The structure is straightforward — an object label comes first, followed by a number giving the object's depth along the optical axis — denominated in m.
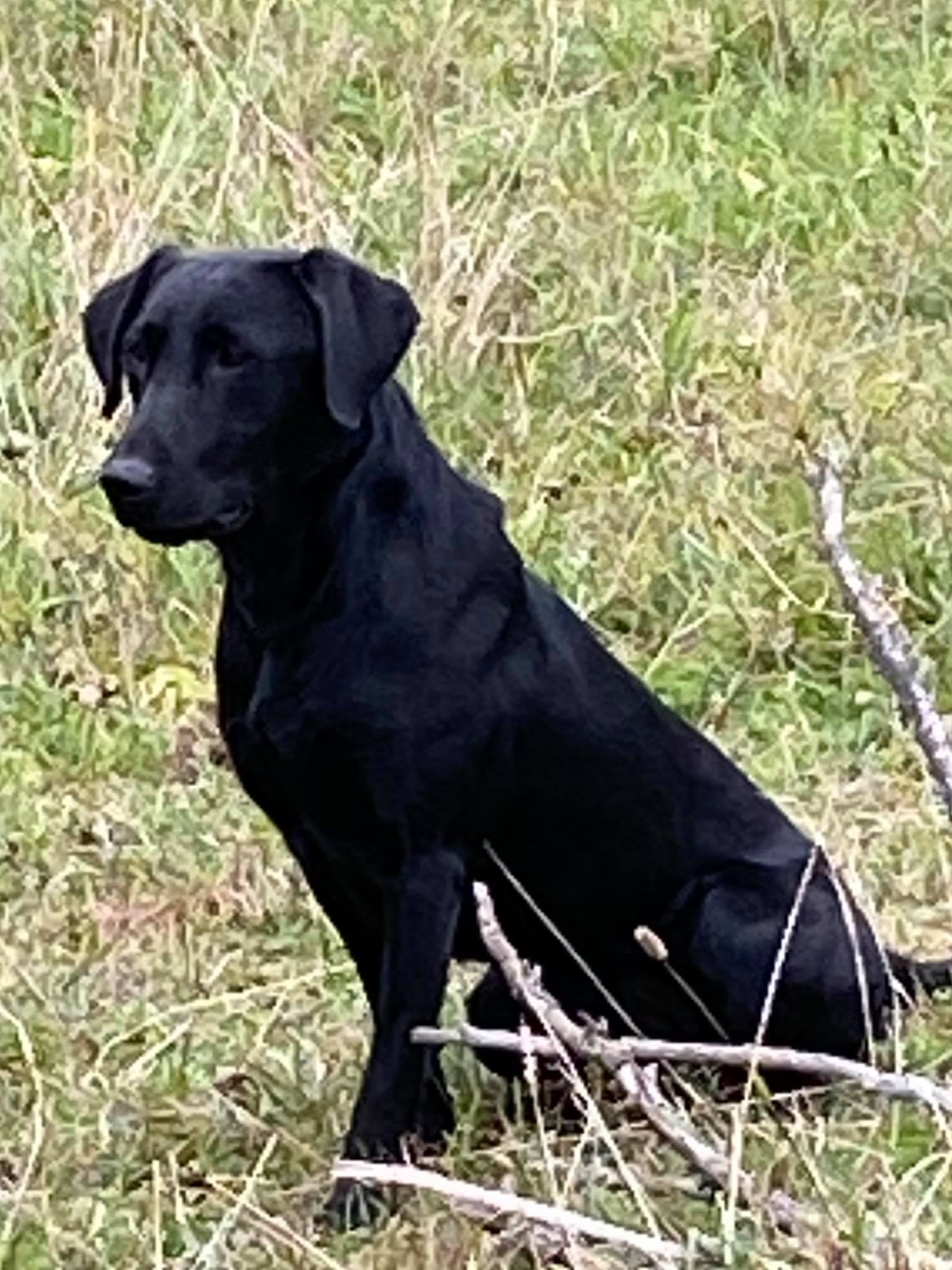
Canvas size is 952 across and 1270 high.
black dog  3.41
